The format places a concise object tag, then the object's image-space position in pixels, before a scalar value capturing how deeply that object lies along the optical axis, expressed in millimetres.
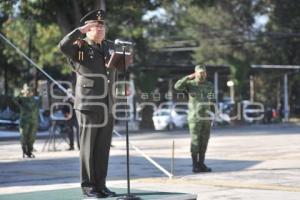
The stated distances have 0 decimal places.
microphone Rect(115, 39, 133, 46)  8722
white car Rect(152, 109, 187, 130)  44375
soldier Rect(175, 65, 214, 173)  14188
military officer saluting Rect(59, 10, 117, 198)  8477
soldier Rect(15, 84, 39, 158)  19688
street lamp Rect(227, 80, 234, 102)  47431
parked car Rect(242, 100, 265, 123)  50281
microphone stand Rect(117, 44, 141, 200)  8220
